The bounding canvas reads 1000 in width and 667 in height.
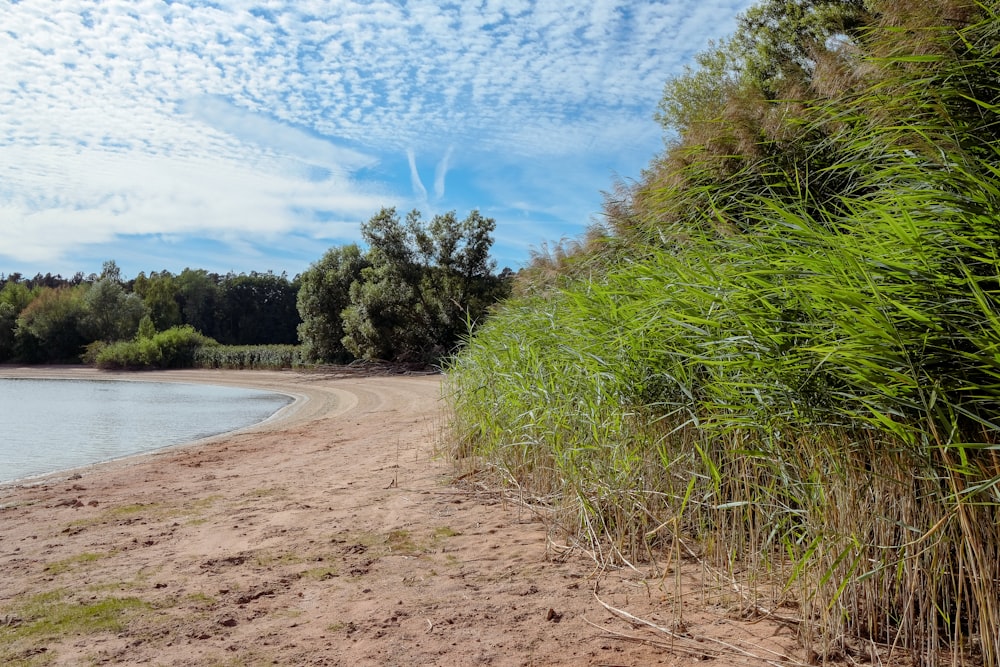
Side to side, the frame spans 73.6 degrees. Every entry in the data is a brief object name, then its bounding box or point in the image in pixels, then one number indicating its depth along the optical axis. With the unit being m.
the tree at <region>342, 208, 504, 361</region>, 29.66
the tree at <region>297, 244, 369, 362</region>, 34.38
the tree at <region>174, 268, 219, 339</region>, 72.45
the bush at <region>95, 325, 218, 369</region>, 42.09
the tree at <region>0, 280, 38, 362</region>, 50.72
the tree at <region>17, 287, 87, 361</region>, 49.44
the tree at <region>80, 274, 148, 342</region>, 50.00
